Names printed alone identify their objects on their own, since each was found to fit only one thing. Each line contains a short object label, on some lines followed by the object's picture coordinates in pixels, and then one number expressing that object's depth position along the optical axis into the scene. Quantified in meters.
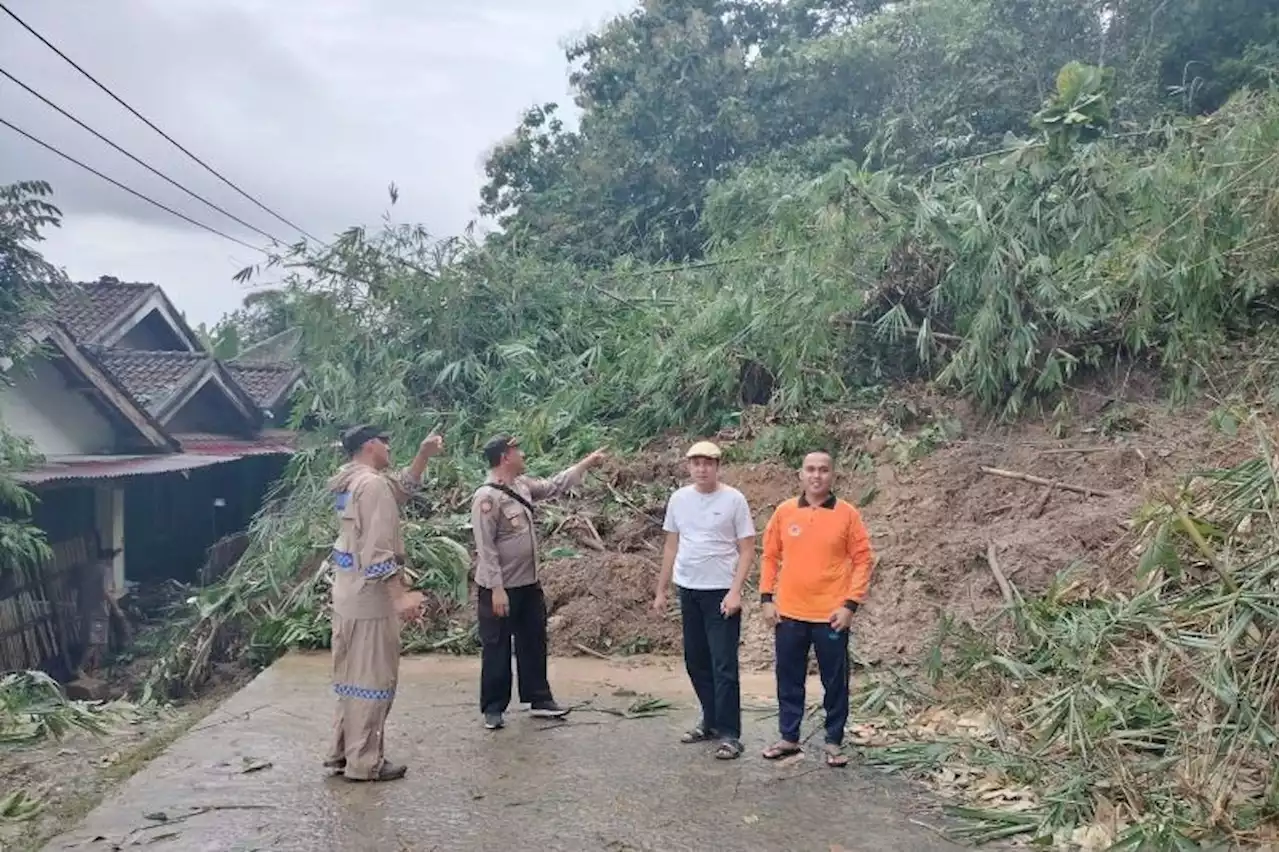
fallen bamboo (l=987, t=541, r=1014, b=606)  6.90
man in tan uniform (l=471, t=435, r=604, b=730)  5.73
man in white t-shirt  5.31
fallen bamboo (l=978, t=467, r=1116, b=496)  8.03
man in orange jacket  5.07
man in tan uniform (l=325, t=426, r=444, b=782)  4.86
